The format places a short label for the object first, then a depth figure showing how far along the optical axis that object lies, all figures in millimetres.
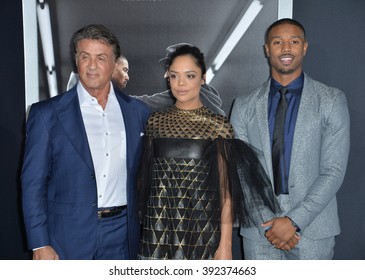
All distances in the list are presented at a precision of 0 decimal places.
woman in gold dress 2354
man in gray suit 2531
